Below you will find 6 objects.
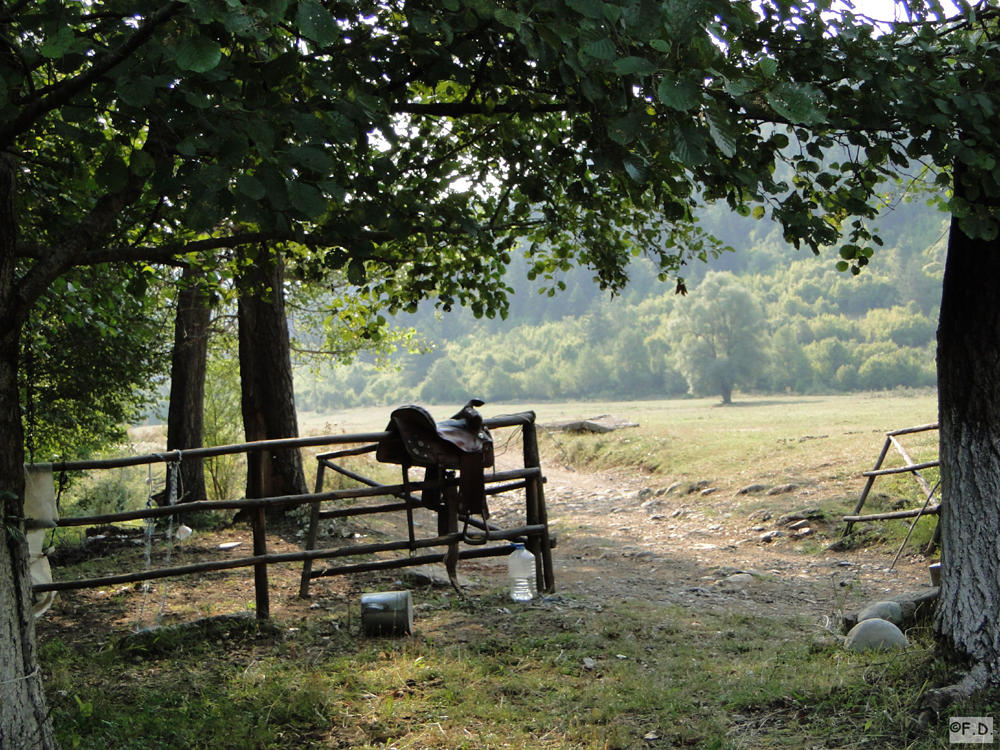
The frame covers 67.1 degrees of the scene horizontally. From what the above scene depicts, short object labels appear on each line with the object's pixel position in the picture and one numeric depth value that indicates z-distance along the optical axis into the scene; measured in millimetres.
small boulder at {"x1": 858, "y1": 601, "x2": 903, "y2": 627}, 4562
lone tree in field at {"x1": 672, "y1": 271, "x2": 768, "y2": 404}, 62656
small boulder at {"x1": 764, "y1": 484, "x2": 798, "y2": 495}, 10797
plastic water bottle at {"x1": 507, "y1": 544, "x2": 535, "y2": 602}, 5845
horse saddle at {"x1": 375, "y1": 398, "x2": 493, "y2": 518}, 5562
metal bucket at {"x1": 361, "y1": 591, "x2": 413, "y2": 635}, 4992
